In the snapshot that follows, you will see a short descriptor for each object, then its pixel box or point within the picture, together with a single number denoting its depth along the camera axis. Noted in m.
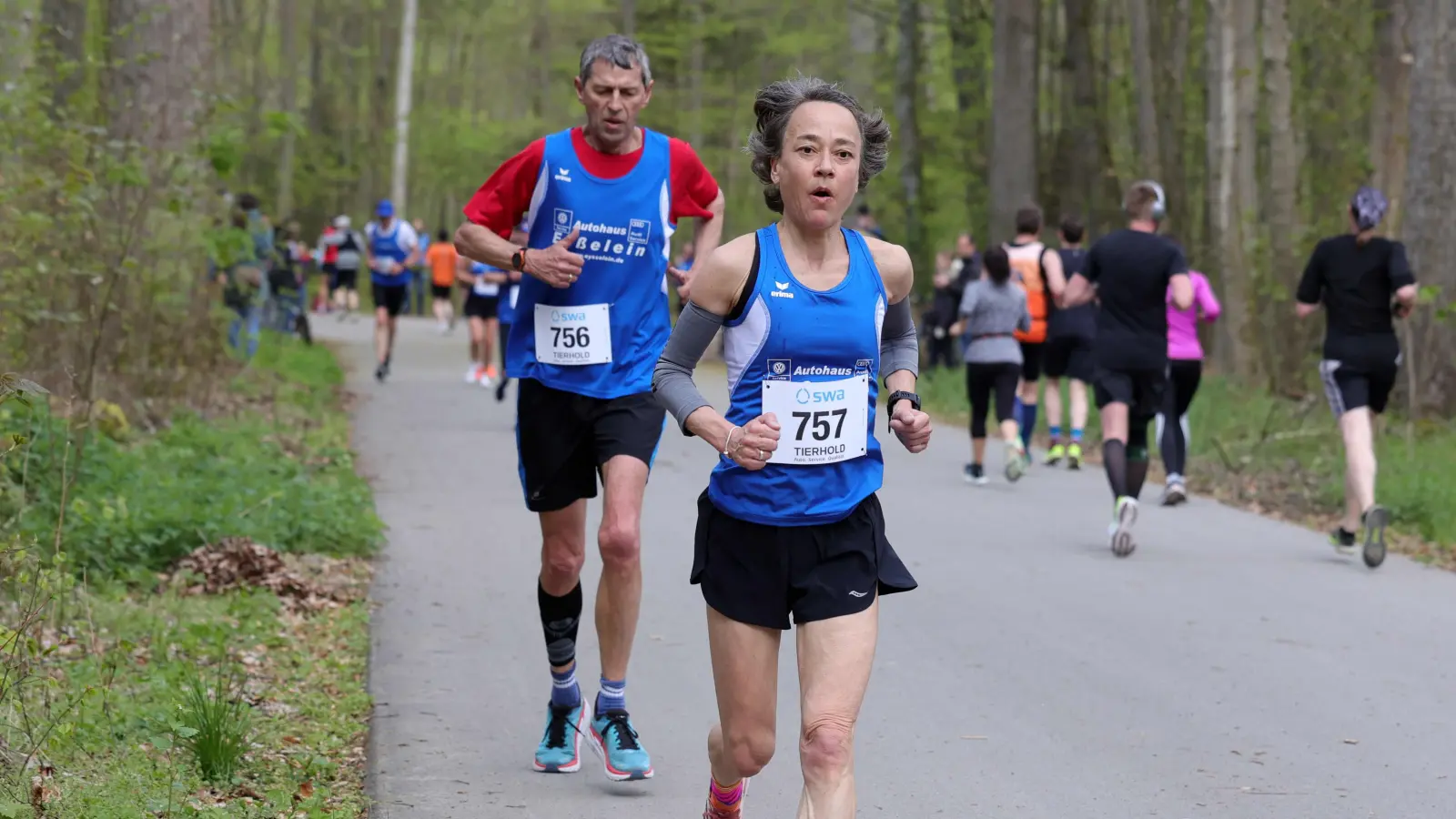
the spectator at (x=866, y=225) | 22.86
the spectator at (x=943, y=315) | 26.39
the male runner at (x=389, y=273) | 22.67
